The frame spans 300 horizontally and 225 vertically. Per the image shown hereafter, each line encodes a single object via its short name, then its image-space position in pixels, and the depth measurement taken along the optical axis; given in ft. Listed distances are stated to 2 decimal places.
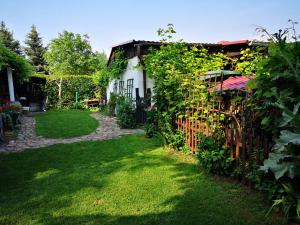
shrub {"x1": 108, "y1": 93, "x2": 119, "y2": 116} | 48.89
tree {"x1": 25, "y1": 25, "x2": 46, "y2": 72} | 131.85
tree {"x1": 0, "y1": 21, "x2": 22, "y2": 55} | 130.62
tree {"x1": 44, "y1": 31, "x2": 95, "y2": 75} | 104.53
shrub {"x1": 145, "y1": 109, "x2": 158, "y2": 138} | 27.69
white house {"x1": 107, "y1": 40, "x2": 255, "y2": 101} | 39.65
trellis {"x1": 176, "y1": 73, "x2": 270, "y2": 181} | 13.79
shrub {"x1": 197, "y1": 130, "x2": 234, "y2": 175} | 15.79
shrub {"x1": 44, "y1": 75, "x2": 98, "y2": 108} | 71.87
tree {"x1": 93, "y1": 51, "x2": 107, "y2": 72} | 113.70
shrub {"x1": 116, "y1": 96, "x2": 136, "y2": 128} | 36.50
